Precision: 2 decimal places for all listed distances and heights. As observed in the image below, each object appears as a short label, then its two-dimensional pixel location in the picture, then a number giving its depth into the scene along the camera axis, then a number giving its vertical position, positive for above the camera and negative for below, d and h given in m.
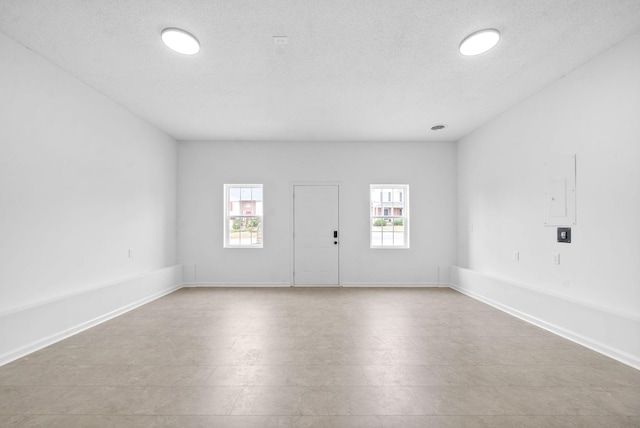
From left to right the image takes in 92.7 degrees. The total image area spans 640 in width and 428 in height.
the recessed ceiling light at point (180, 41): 2.56 +1.52
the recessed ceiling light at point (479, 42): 2.57 +1.51
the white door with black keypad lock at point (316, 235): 5.86 -0.41
